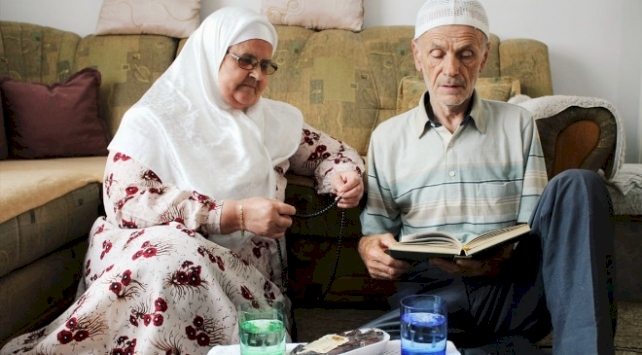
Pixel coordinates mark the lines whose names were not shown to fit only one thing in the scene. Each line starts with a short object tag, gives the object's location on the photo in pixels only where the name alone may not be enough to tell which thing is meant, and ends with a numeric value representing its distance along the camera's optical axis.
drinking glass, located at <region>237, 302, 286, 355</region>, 0.93
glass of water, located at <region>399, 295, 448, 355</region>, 0.91
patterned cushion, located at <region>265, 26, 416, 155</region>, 2.53
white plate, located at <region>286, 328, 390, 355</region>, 0.94
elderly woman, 1.32
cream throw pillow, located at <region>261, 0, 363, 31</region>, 2.75
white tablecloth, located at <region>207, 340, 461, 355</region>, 0.98
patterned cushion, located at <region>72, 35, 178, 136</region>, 2.65
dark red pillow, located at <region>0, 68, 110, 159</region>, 2.44
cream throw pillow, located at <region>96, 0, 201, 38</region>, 2.78
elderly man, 1.18
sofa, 1.65
